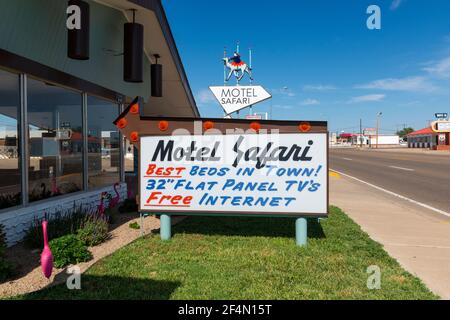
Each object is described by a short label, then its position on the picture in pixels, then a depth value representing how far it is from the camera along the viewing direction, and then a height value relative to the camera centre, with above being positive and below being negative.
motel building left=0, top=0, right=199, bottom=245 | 5.90 +1.21
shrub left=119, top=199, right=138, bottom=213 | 8.53 -1.27
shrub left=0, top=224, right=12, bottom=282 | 4.30 -1.35
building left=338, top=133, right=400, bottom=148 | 137.62 +4.02
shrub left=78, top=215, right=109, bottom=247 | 5.77 -1.28
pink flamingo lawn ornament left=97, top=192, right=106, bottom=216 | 6.88 -1.11
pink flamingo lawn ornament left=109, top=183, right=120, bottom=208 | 7.91 -1.07
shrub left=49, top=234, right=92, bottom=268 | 4.87 -1.34
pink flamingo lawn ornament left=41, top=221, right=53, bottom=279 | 4.02 -1.19
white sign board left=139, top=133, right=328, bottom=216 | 5.67 -0.36
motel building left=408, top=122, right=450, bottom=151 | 66.00 +2.33
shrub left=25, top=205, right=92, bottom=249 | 5.59 -1.20
